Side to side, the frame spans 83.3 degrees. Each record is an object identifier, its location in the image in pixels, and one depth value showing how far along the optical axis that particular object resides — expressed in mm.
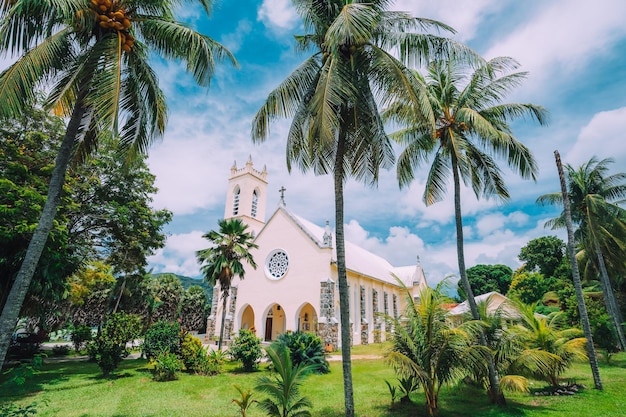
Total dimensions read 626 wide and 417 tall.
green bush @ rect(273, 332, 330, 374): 14781
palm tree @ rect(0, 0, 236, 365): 6047
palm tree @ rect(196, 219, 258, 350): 20094
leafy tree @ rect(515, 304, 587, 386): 10945
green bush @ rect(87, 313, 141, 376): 13316
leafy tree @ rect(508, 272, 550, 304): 35094
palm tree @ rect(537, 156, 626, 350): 17891
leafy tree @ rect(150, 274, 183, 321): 38375
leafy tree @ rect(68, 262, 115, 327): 16625
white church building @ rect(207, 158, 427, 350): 25031
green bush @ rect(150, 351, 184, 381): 13141
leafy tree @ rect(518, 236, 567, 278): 40969
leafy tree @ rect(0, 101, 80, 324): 9758
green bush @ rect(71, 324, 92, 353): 19922
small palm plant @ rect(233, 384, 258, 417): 7456
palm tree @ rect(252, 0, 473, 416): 7207
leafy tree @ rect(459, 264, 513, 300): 58662
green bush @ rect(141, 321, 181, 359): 14500
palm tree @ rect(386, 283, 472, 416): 8102
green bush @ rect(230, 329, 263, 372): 15516
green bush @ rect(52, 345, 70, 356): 20898
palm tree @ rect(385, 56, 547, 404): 10398
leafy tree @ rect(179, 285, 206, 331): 40416
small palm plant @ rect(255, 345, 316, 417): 7152
